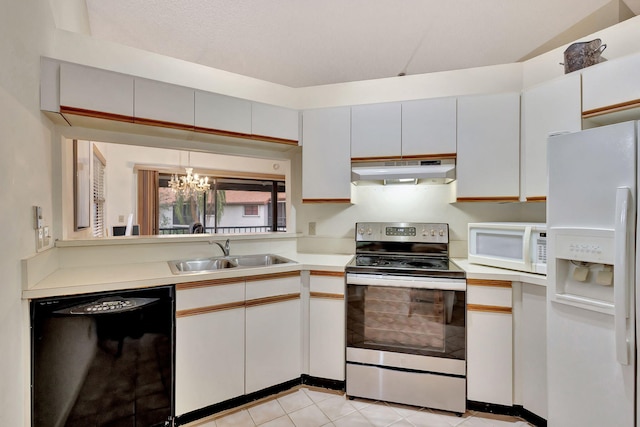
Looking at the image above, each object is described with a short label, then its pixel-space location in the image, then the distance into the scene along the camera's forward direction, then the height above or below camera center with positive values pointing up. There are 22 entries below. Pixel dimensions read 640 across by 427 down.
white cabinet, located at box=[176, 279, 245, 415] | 1.77 -0.84
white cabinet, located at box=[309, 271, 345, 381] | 2.13 -0.84
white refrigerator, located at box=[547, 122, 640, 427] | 1.25 -0.31
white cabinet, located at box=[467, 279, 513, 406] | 1.88 -0.85
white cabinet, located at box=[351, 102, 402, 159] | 2.37 +0.65
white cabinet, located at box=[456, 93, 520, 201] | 2.18 +0.47
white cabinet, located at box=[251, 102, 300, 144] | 2.36 +0.73
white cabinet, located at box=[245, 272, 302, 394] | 2.01 -0.86
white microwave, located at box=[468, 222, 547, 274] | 1.85 -0.24
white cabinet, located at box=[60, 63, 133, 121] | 1.71 +0.71
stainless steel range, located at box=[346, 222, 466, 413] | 1.94 -0.84
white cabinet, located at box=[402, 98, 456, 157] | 2.28 +0.65
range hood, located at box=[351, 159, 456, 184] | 2.26 +0.31
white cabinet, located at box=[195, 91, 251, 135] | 2.14 +0.73
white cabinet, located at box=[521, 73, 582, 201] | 1.90 +0.62
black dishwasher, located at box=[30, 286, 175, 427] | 1.42 -0.78
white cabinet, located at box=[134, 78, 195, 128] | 1.93 +0.72
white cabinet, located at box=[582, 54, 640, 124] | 1.66 +0.72
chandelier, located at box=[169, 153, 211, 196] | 4.56 +0.43
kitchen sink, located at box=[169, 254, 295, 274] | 2.28 -0.42
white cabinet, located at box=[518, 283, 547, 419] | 1.78 -0.84
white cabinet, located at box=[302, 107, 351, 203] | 2.47 +0.47
